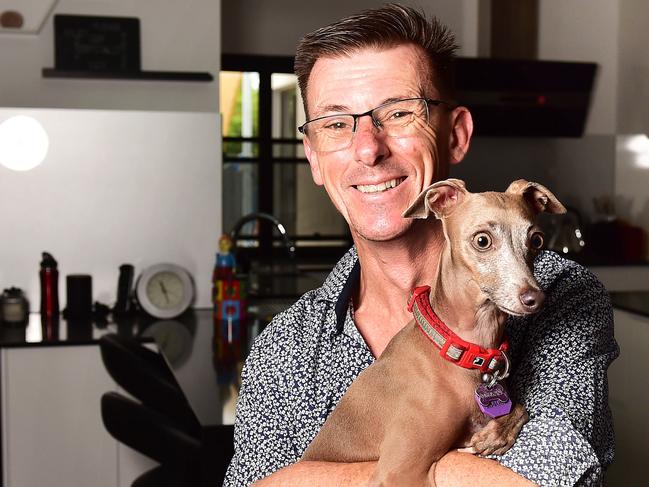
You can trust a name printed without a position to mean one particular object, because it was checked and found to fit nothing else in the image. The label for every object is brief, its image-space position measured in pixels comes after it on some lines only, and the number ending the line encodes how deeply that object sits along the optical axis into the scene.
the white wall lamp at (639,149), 4.97
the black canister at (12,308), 3.77
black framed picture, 4.09
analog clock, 3.91
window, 5.56
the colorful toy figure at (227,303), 3.16
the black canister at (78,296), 3.86
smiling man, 1.10
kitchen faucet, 3.87
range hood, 5.27
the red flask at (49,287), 3.82
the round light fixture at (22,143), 3.88
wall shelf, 4.09
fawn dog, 0.98
